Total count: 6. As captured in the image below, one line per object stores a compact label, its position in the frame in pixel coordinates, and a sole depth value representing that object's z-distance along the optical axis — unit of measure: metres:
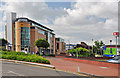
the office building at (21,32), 81.44
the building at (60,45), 122.61
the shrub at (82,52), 46.59
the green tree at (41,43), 65.55
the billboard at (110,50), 49.09
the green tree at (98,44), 76.19
